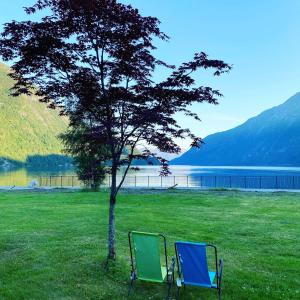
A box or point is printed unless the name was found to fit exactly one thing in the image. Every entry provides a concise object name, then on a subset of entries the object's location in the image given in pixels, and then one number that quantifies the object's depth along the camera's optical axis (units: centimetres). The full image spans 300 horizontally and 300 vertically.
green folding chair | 552
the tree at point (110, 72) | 684
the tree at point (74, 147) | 2632
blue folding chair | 516
